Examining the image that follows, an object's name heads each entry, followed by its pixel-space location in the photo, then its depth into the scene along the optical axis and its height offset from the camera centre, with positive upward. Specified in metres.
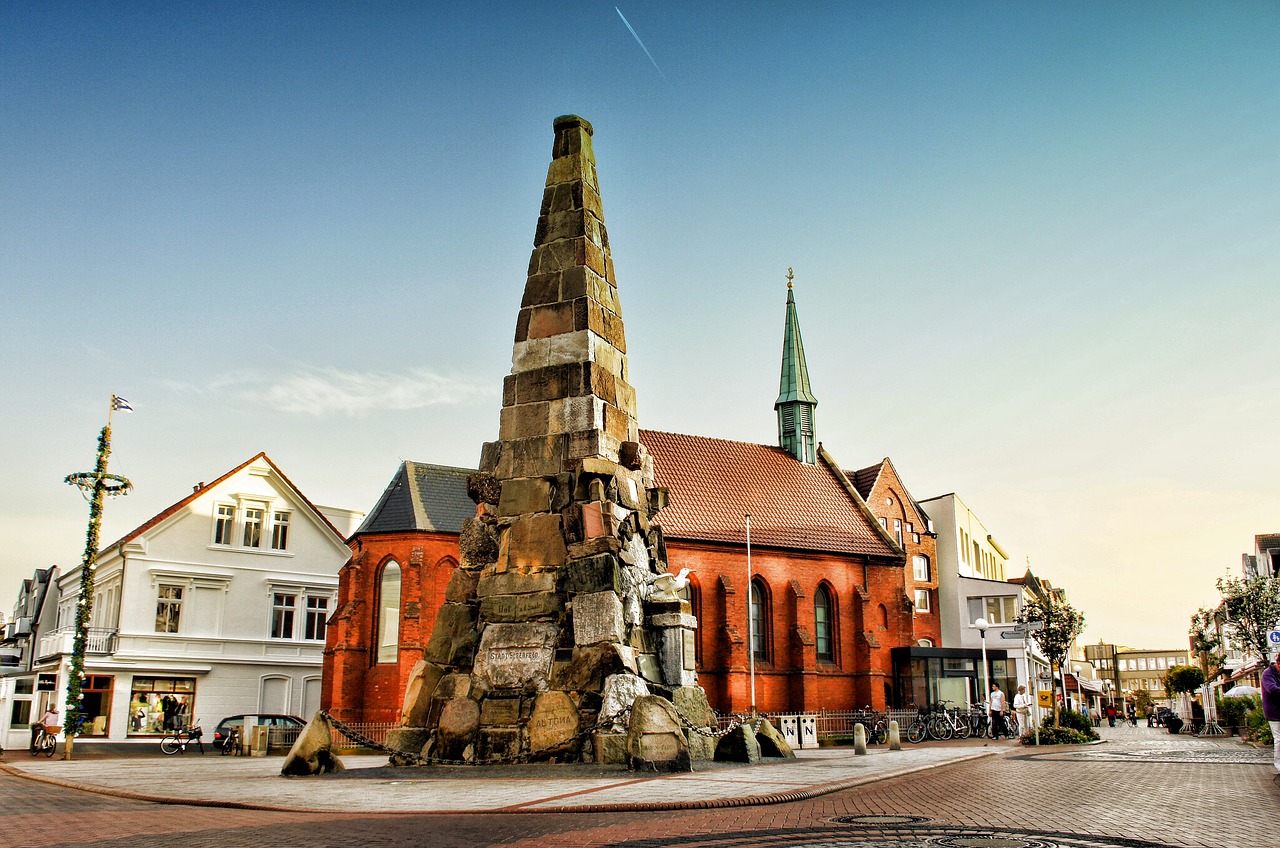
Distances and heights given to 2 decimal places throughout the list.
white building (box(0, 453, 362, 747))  36.22 +1.56
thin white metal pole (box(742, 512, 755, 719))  39.59 +1.11
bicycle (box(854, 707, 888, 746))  34.54 -2.42
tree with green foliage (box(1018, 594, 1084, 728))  32.10 +0.96
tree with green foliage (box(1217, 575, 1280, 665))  30.69 +1.33
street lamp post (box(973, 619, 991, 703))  33.56 -1.10
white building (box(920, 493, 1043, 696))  51.78 +3.00
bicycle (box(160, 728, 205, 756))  31.08 -2.71
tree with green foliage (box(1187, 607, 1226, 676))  41.03 +1.14
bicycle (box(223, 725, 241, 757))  29.21 -2.53
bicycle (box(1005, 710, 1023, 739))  33.78 -2.27
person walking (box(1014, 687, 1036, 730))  30.92 -1.59
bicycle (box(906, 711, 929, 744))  33.38 -2.45
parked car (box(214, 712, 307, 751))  31.07 -2.11
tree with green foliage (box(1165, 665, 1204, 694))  68.19 -1.47
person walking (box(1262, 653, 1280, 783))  13.14 -0.54
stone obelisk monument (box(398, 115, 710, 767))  14.30 +1.27
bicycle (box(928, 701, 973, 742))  34.22 -2.34
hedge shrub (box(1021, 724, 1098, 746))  27.30 -2.14
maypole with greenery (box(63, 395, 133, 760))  28.39 +3.18
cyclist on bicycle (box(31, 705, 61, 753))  29.52 -2.02
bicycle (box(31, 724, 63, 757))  29.61 -2.63
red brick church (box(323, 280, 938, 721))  36.47 +3.26
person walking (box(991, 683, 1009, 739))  33.50 -2.03
